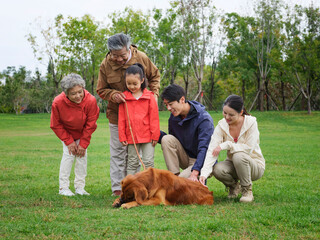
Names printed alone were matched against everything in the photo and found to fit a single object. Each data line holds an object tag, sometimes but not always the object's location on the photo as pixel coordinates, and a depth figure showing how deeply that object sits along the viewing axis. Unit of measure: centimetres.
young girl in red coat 555
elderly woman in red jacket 592
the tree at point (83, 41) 4434
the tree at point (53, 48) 4478
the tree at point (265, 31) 3775
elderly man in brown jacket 577
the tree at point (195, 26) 3853
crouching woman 510
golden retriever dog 463
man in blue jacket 536
